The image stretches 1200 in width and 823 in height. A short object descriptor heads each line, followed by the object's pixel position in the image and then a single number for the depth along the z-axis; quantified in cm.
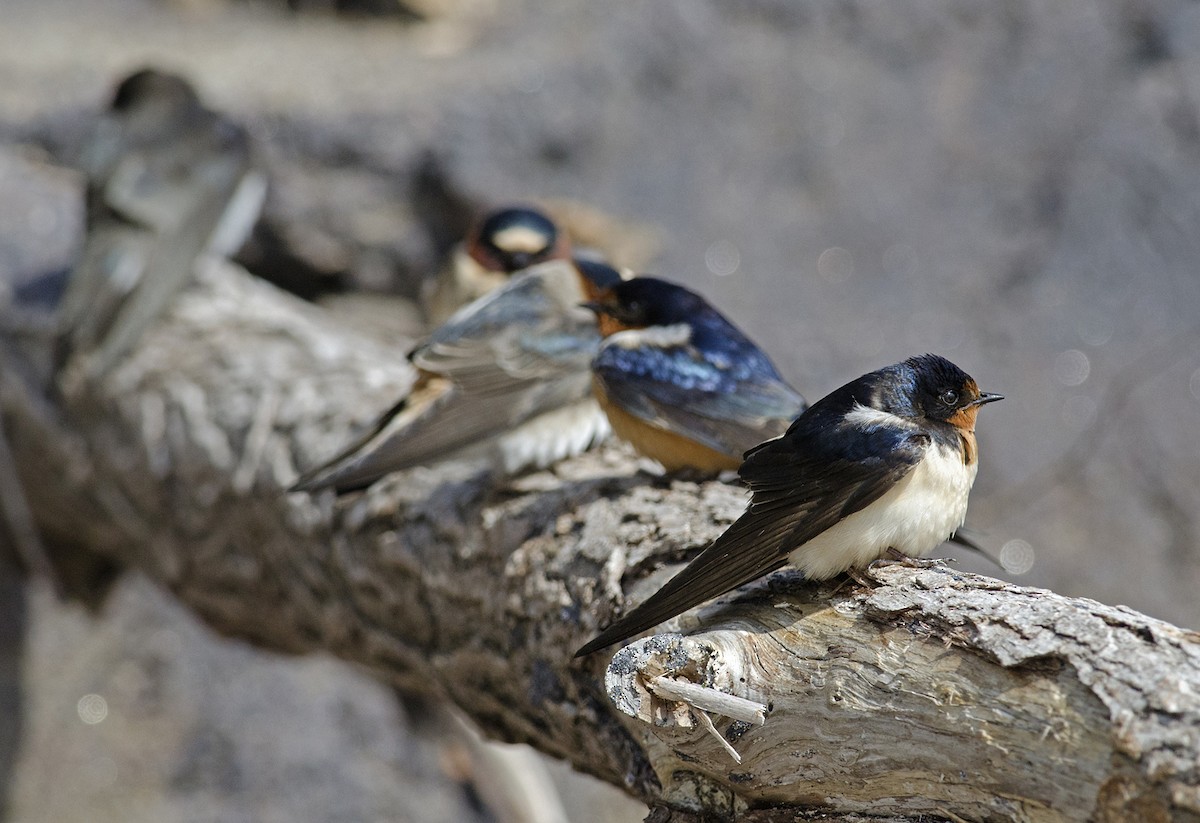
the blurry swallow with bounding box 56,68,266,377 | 698
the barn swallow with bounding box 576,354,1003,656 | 656
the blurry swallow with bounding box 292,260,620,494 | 675
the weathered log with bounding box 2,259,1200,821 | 652
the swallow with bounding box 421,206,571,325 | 699
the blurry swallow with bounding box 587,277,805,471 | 670
